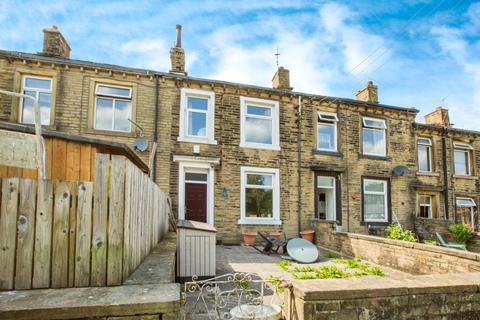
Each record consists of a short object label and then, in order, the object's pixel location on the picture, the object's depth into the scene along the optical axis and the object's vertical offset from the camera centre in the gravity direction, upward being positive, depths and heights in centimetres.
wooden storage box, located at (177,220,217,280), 583 -120
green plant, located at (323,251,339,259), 929 -198
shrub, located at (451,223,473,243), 1257 -166
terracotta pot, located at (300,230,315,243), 1126 -161
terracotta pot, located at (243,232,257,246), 1083 -172
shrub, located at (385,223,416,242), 1011 -146
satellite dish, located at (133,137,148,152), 1020 +156
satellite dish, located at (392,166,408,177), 1365 +98
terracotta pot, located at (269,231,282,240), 1114 -160
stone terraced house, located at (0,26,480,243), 1020 +212
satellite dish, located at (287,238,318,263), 820 -164
